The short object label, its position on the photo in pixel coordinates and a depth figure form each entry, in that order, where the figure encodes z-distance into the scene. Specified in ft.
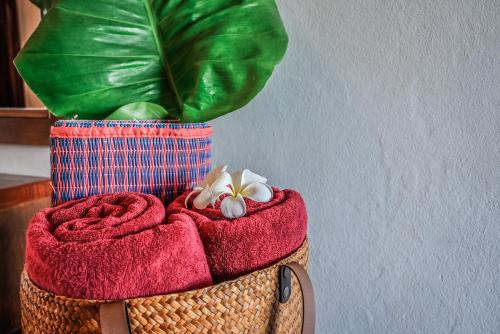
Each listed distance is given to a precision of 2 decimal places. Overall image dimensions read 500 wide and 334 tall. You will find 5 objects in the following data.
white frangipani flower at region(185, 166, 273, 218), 1.72
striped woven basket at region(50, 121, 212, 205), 1.98
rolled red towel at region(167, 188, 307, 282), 1.61
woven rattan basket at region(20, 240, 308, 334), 1.36
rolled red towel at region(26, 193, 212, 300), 1.35
